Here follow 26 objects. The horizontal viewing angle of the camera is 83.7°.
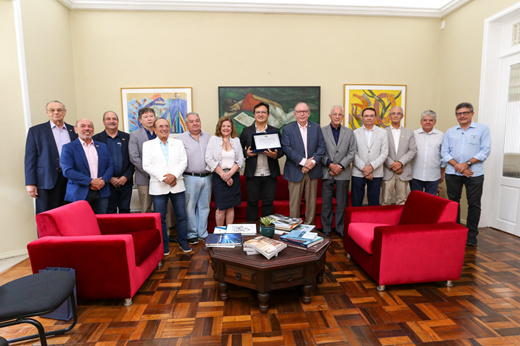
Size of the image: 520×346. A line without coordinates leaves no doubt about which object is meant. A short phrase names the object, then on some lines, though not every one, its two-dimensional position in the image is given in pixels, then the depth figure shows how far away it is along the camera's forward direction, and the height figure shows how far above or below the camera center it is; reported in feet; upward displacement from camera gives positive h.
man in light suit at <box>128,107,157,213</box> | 12.64 -0.55
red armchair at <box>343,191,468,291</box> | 8.55 -3.36
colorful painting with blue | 16.08 +1.94
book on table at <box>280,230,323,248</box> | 8.47 -2.99
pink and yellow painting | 16.99 +2.18
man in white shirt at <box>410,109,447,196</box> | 13.47 -0.97
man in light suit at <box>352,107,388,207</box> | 13.32 -0.99
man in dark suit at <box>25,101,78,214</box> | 10.94 -0.81
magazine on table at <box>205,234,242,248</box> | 8.53 -3.07
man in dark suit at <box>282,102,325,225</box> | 12.96 -0.82
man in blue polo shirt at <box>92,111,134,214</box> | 12.30 -1.13
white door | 13.65 -0.74
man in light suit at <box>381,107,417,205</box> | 13.61 -1.02
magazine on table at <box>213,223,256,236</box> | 9.53 -3.07
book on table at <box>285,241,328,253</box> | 8.25 -3.15
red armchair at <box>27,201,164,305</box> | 7.72 -3.15
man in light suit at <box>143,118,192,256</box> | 11.53 -1.21
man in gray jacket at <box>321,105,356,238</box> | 13.12 -1.11
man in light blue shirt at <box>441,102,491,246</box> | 12.51 -0.90
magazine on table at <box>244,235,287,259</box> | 7.73 -2.97
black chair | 5.12 -2.97
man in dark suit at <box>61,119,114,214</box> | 10.38 -1.10
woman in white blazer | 12.60 -1.11
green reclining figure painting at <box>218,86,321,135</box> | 16.39 +2.12
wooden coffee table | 7.66 -3.60
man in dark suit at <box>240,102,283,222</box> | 12.90 -1.41
